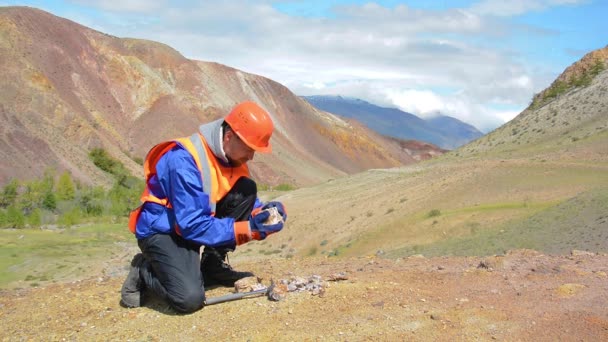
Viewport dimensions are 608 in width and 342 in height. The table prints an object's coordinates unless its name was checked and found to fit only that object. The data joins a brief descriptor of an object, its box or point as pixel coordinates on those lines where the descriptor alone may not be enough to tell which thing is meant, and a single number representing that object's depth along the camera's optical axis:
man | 5.03
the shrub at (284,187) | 53.28
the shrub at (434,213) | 17.73
